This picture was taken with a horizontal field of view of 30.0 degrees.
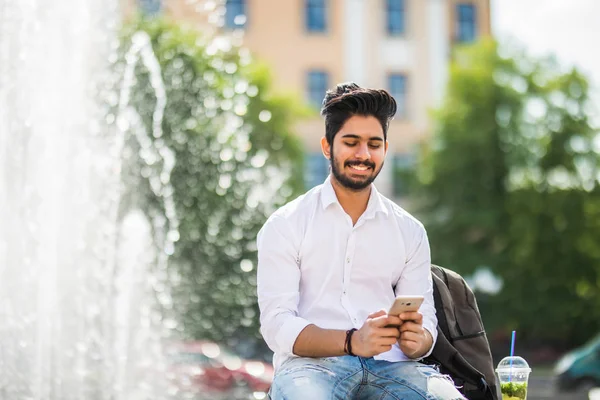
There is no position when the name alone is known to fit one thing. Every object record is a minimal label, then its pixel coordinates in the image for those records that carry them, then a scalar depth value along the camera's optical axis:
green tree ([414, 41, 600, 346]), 26.36
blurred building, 31.58
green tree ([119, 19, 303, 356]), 17.44
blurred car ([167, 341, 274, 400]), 12.48
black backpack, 3.99
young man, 3.52
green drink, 3.94
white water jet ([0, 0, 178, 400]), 8.30
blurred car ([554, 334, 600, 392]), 16.36
